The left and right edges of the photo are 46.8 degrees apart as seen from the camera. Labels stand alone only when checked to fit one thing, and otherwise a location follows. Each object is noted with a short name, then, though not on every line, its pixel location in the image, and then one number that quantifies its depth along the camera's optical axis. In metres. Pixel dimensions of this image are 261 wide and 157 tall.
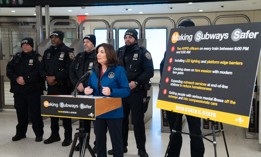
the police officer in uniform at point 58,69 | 4.35
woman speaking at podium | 2.80
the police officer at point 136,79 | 3.75
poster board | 2.15
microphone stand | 2.76
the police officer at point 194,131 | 2.83
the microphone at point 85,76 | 2.42
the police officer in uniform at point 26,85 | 4.50
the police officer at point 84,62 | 3.90
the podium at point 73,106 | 2.26
